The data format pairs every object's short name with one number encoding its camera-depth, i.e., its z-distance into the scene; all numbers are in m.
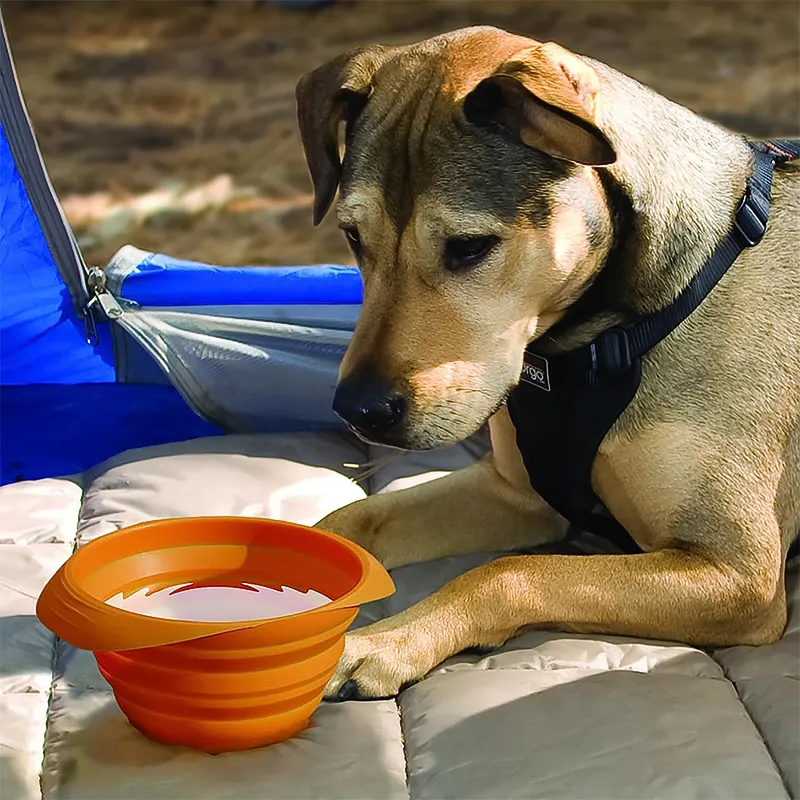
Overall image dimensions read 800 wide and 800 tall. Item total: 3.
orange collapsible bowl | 1.17
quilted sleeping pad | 1.19
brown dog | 1.25
